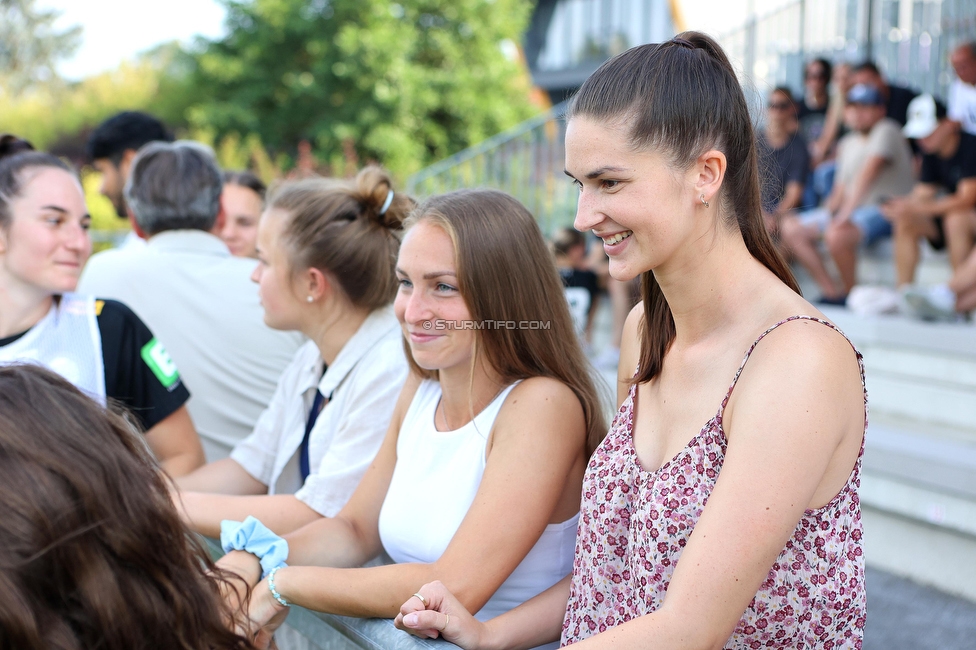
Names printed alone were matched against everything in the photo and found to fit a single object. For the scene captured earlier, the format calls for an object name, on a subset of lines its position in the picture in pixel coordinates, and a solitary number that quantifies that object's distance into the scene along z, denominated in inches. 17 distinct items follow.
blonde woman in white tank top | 73.6
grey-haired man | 132.0
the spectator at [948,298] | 186.7
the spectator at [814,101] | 297.7
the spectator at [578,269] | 291.4
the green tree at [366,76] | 930.1
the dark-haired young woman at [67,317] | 105.8
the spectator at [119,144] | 186.1
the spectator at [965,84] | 223.9
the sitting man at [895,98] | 259.0
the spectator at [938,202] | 209.9
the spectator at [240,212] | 187.2
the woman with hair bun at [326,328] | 100.8
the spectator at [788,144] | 285.8
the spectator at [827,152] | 283.7
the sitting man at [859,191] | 237.9
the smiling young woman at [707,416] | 50.2
